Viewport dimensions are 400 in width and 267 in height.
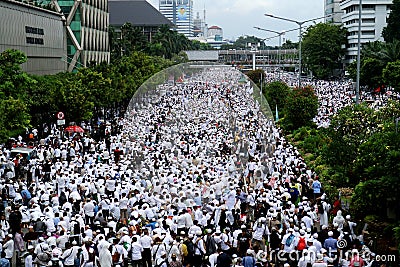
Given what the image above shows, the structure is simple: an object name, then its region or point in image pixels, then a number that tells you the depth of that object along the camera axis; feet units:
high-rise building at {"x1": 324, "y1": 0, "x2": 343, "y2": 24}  466.37
